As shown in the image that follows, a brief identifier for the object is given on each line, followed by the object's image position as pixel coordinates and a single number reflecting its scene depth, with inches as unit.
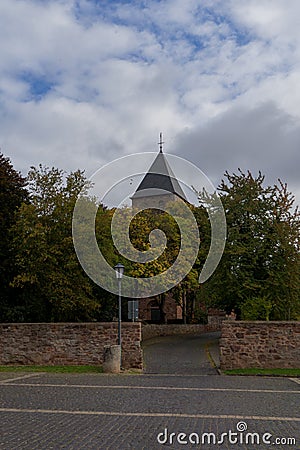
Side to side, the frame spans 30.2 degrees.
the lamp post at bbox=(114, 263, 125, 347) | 741.3
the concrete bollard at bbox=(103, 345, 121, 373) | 695.7
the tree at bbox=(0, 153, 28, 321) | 999.6
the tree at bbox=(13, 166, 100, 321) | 932.6
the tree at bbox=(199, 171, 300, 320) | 901.2
